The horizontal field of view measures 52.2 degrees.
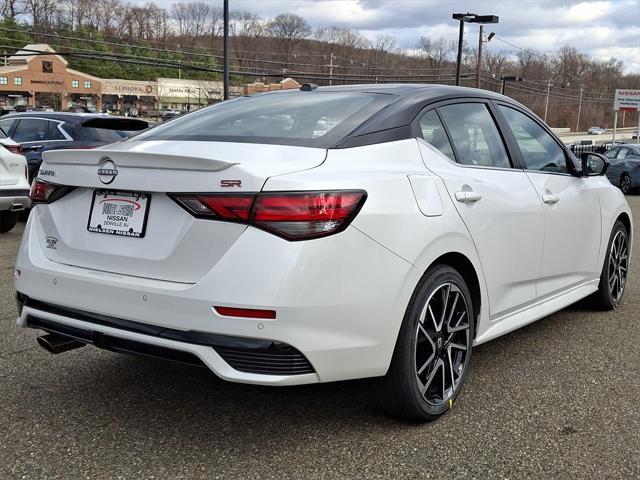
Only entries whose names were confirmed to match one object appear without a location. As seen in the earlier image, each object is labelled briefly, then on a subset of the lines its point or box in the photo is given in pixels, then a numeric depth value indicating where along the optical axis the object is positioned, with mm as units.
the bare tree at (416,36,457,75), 79750
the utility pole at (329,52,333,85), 69775
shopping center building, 88250
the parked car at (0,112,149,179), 9719
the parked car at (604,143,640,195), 19391
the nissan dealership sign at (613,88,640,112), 38062
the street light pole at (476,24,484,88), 46388
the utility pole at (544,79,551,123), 93206
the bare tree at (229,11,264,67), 70875
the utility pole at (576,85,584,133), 111225
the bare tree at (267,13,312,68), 77250
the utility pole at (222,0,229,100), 21797
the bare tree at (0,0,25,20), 86812
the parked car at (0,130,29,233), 7746
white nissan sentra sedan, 2447
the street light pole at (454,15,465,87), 32000
